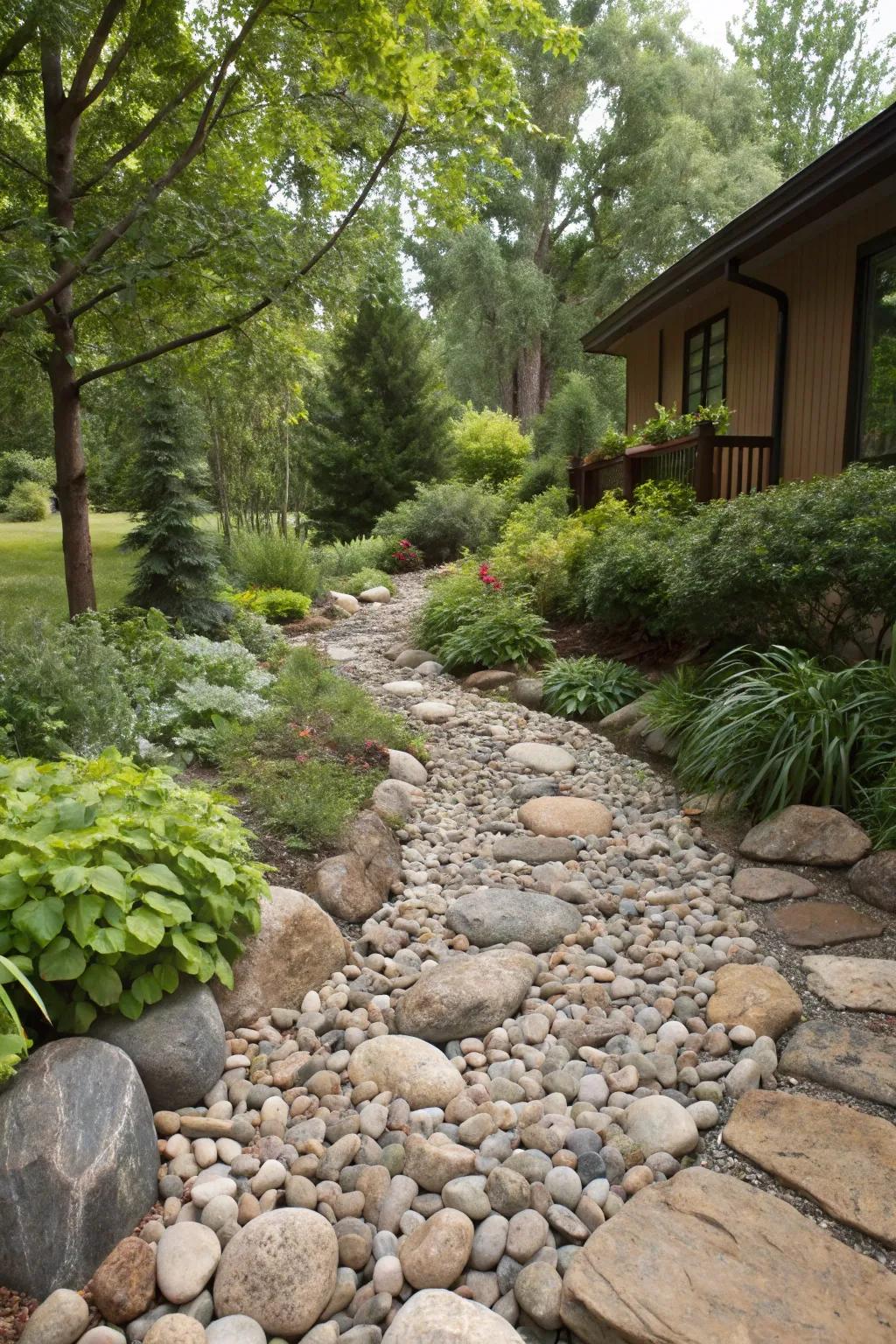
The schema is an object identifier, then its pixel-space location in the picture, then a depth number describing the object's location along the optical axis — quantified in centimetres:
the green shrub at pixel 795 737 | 391
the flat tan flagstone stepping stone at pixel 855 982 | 275
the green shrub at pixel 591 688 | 623
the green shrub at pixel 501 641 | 730
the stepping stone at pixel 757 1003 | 262
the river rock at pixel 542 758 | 527
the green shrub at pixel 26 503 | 2000
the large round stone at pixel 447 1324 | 161
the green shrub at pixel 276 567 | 1098
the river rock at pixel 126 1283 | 174
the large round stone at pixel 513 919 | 323
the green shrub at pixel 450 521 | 1372
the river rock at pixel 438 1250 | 182
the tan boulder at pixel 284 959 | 265
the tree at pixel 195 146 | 489
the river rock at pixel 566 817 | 433
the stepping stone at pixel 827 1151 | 192
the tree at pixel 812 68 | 2277
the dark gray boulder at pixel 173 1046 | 221
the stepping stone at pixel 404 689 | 690
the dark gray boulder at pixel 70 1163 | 174
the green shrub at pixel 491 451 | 1711
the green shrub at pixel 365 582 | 1188
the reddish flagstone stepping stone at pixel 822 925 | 316
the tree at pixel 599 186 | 1942
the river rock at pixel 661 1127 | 215
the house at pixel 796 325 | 626
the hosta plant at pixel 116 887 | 205
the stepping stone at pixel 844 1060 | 234
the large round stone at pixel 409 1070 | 236
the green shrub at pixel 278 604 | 983
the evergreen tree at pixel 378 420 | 1623
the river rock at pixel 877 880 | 332
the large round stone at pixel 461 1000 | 264
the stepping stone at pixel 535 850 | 402
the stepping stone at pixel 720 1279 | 161
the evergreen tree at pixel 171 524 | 871
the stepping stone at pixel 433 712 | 625
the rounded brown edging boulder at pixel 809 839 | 360
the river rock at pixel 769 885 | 349
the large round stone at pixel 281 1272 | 175
